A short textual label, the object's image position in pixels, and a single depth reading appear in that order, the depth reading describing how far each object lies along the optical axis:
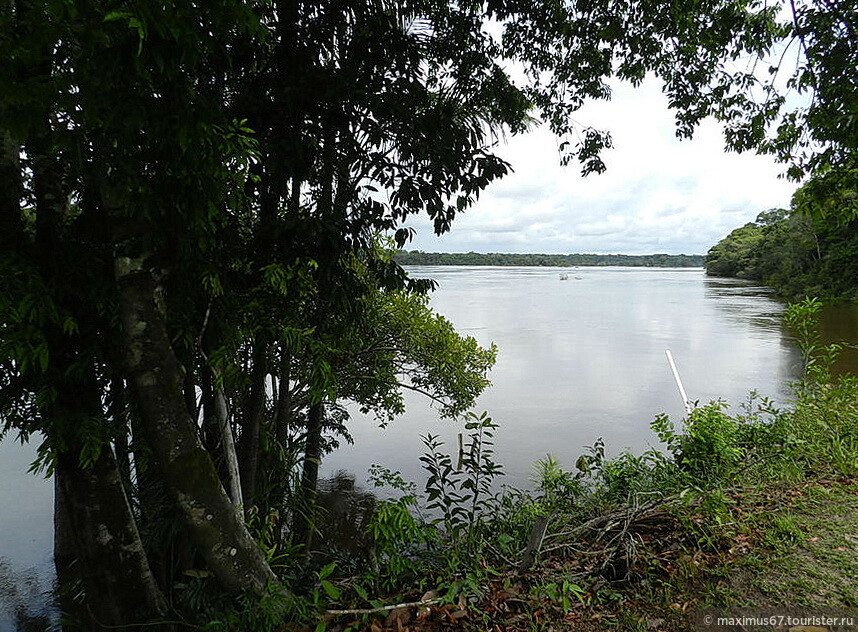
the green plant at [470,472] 3.32
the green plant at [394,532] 2.83
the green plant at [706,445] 4.68
